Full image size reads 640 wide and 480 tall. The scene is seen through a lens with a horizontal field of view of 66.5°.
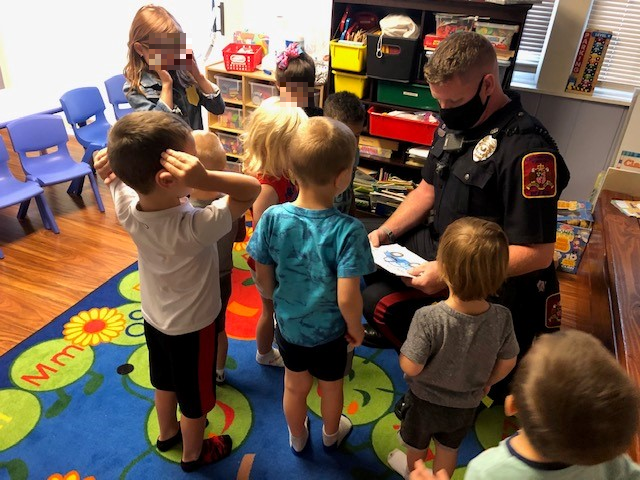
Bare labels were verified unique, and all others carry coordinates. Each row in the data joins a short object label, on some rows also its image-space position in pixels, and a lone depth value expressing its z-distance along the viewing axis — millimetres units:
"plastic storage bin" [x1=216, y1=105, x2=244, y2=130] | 3668
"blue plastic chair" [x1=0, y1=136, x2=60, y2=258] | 2906
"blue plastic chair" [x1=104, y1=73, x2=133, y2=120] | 3807
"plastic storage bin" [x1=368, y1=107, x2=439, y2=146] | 3002
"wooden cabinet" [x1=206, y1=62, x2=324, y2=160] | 3488
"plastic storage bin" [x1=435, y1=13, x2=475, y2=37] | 2732
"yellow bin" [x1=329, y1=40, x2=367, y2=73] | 2967
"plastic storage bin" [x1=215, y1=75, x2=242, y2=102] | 3562
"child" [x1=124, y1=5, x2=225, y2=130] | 2156
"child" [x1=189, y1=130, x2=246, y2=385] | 1577
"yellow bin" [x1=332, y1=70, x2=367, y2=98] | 3115
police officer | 1646
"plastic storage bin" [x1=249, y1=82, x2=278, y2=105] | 3477
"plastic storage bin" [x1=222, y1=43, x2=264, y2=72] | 3396
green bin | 3012
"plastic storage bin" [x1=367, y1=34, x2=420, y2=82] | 2859
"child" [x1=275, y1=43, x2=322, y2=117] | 1972
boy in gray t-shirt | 1203
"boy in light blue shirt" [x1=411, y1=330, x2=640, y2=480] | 737
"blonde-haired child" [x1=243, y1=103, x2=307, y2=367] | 1630
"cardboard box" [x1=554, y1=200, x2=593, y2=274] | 2879
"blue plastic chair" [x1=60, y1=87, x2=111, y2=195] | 3506
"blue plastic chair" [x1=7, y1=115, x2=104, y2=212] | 3115
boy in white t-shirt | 1170
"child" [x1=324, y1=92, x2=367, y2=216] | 2018
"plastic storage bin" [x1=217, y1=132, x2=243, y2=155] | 3764
